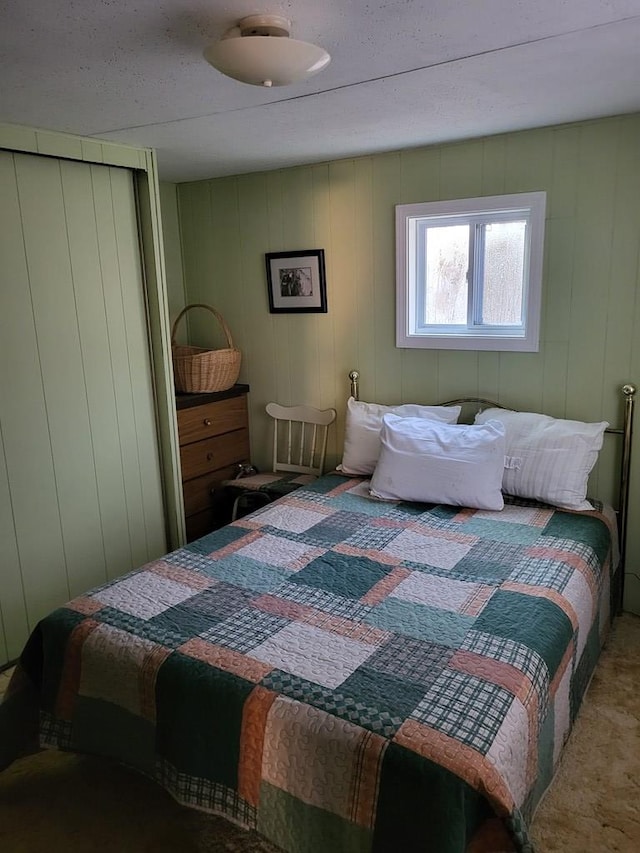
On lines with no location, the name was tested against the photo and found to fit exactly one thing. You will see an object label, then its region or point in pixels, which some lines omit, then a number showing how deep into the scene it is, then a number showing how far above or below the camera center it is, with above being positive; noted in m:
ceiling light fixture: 1.50 +0.60
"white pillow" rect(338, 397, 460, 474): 3.10 -0.63
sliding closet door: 2.52 -0.33
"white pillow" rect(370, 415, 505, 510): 2.65 -0.71
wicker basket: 3.46 -0.34
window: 2.87 +0.11
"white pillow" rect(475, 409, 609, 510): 2.64 -0.69
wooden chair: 3.49 -0.88
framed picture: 3.43 +0.11
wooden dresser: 3.45 -0.81
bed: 1.38 -0.95
